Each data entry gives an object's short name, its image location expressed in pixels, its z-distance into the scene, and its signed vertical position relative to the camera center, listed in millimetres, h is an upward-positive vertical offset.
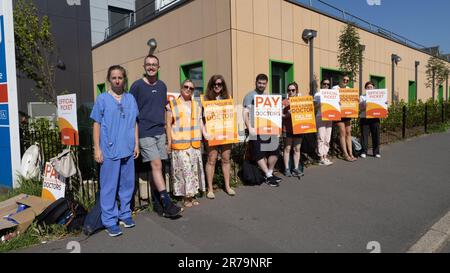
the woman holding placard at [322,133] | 7363 -324
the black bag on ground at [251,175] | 5930 -1026
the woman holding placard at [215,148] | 5160 -447
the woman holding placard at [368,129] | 8242 -280
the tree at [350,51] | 11289 +2461
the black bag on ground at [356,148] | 8430 -792
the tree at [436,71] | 21516 +3235
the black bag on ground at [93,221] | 3859 -1220
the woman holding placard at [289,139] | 6508 -397
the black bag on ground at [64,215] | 3996 -1180
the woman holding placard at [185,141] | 4645 -280
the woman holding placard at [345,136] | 7777 -435
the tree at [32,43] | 9914 +2761
